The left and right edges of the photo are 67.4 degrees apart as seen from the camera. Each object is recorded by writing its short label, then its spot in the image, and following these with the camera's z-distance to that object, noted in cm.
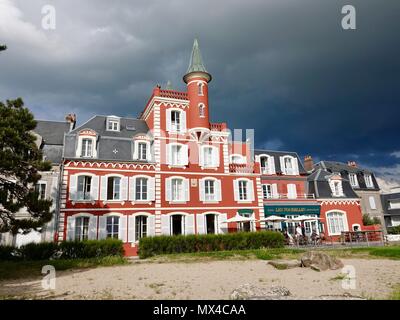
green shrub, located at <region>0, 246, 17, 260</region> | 1445
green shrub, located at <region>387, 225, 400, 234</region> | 3031
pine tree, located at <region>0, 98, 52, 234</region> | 1042
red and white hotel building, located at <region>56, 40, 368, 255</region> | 1967
